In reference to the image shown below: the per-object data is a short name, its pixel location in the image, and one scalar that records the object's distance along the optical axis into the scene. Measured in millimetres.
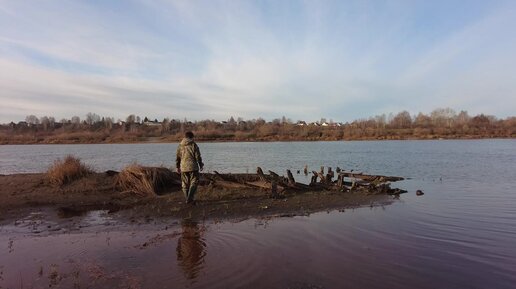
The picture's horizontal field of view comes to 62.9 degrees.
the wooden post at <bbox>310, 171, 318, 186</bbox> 17812
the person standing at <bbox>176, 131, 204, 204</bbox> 12492
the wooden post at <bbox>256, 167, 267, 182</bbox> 15984
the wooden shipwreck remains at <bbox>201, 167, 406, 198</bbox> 15531
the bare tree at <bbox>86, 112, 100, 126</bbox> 157812
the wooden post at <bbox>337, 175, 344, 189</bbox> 17269
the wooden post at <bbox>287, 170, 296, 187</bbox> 16109
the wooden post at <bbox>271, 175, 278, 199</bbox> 14453
